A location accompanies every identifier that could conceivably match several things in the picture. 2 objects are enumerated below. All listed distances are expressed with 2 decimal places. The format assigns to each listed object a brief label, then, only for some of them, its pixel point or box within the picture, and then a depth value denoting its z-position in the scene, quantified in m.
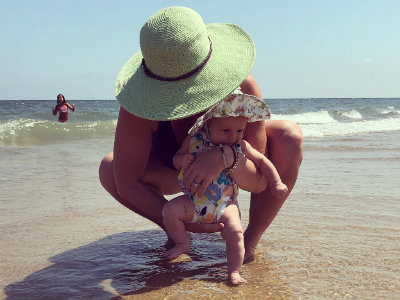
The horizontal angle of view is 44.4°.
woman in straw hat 1.82
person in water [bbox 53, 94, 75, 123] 14.12
